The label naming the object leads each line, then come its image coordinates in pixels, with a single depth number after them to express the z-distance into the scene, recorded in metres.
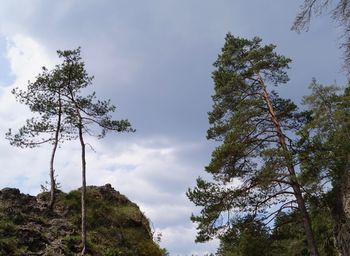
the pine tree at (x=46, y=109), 21.38
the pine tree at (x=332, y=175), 15.41
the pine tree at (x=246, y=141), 15.71
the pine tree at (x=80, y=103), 20.76
